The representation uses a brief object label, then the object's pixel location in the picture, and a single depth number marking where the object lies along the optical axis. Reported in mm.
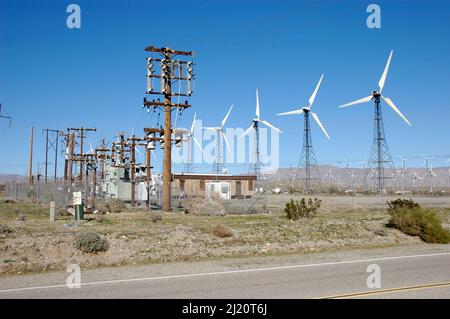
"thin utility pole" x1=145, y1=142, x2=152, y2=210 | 37700
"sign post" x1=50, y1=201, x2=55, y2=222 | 22484
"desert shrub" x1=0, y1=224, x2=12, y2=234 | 16797
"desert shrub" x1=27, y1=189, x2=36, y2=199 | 44431
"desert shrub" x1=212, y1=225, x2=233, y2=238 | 18656
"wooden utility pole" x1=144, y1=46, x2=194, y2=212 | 30578
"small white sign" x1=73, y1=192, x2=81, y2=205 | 22623
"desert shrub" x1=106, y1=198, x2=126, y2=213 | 32978
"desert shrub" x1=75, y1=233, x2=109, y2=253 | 15250
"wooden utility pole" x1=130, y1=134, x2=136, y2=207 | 39259
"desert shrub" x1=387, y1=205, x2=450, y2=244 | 20825
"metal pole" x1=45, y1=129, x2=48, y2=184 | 65288
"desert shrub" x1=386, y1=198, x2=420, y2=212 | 24533
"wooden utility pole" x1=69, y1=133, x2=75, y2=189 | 56422
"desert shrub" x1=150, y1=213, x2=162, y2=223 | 24847
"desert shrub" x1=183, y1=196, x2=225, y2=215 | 30656
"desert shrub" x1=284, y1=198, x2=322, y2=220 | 25984
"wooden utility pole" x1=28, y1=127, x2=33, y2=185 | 61294
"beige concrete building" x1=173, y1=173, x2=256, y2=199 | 52719
